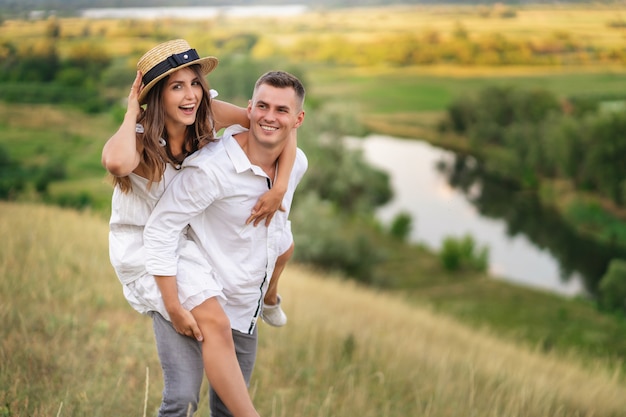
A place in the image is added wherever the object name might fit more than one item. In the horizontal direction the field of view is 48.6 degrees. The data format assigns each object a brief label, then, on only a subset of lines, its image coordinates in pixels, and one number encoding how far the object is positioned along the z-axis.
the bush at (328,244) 32.06
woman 2.69
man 2.68
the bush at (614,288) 35.81
